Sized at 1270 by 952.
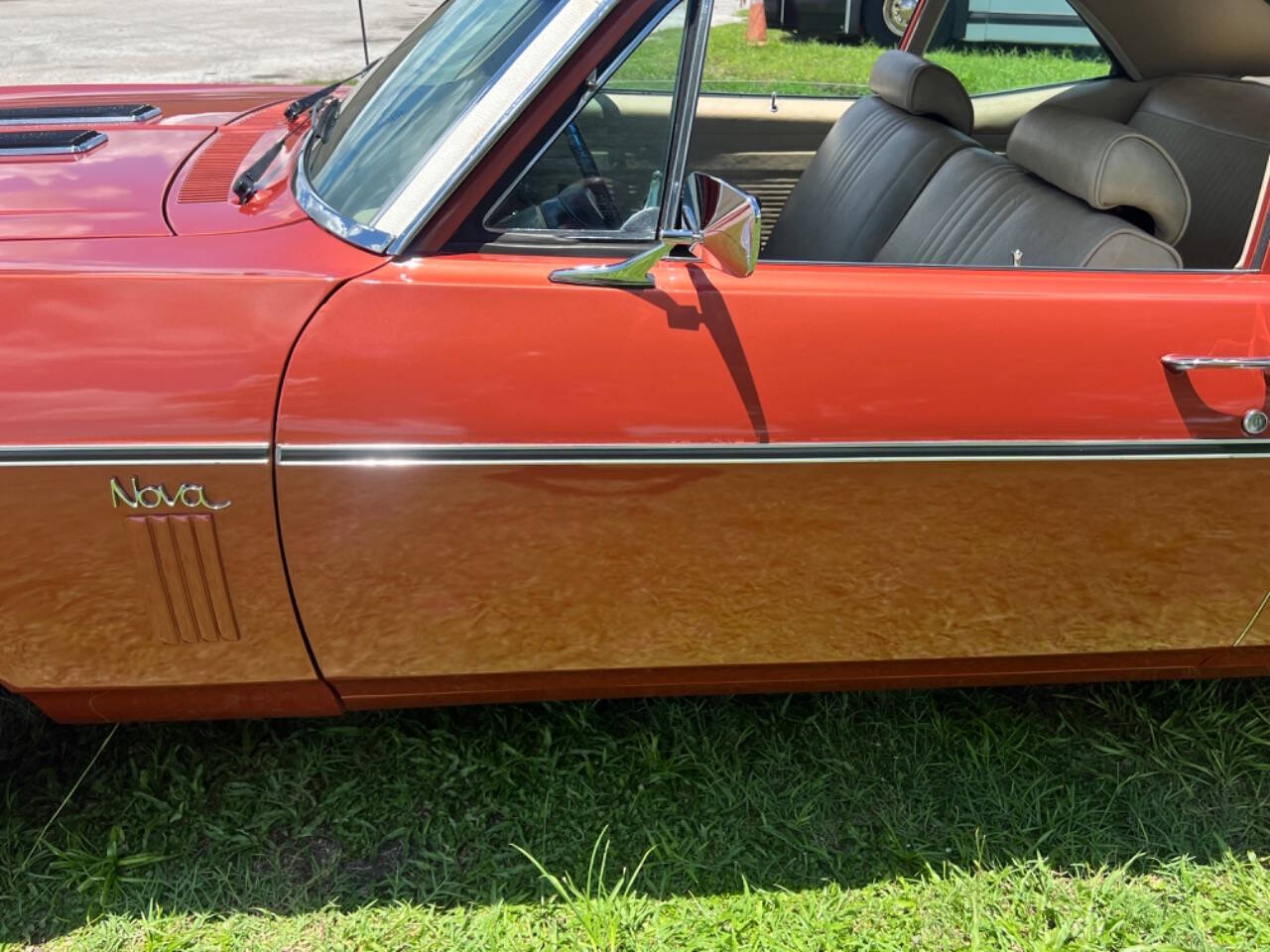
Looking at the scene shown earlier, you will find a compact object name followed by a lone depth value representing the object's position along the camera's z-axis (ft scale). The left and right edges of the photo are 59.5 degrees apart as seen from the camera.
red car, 5.26
